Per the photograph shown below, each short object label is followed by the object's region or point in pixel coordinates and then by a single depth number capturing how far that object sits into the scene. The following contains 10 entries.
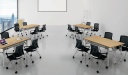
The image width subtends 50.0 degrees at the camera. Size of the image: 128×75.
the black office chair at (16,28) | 9.30
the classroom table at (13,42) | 4.86
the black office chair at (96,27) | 9.41
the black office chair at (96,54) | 4.60
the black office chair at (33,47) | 5.28
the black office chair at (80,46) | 5.35
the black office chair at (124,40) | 5.80
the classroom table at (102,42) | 4.90
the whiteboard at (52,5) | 14.02
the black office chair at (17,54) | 4.52
